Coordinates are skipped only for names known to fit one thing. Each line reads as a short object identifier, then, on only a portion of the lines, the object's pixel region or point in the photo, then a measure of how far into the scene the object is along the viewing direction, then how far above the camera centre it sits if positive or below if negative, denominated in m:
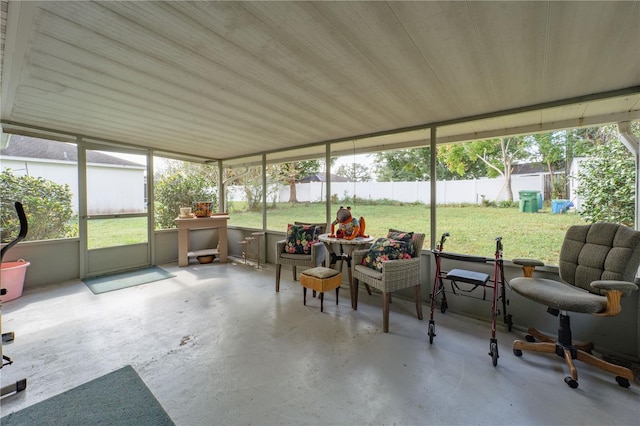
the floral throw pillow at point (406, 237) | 2.83 -0.31
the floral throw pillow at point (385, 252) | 2.78 -0.46
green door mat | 3.70 -1.03
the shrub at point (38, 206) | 3.53 +0.13
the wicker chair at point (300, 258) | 3.56 -0.65
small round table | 3.07 -0.45
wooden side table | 4.90 -0.31
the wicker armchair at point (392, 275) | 2.54 -0.68
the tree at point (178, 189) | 5.21 +0.53
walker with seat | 1.98 -0.81
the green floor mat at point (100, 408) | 1.45 -1.16
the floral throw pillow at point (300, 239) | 3.70 -0.40
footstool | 2.91 -0.79
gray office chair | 1.72 -0.59
